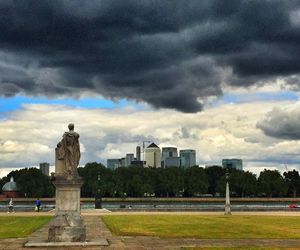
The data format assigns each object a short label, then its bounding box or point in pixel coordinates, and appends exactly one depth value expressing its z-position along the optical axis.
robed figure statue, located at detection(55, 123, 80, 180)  19.61
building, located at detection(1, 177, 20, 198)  138.18
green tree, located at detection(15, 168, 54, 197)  128.87
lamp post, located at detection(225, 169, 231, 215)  43.16
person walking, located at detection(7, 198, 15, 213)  49.68
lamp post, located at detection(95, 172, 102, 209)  55.88
